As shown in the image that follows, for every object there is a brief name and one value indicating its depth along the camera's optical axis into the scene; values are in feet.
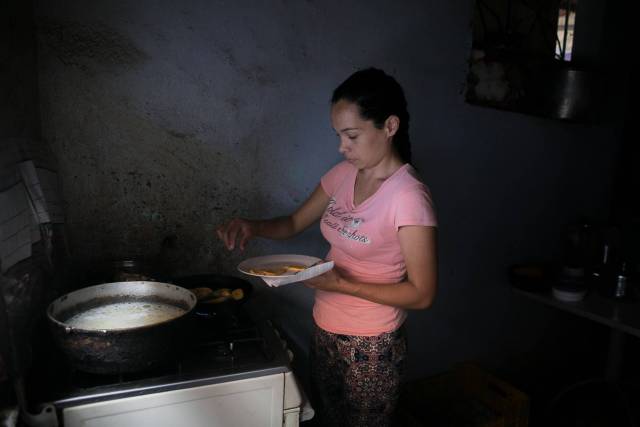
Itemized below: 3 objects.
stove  3.57
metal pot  3.43
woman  4.56
